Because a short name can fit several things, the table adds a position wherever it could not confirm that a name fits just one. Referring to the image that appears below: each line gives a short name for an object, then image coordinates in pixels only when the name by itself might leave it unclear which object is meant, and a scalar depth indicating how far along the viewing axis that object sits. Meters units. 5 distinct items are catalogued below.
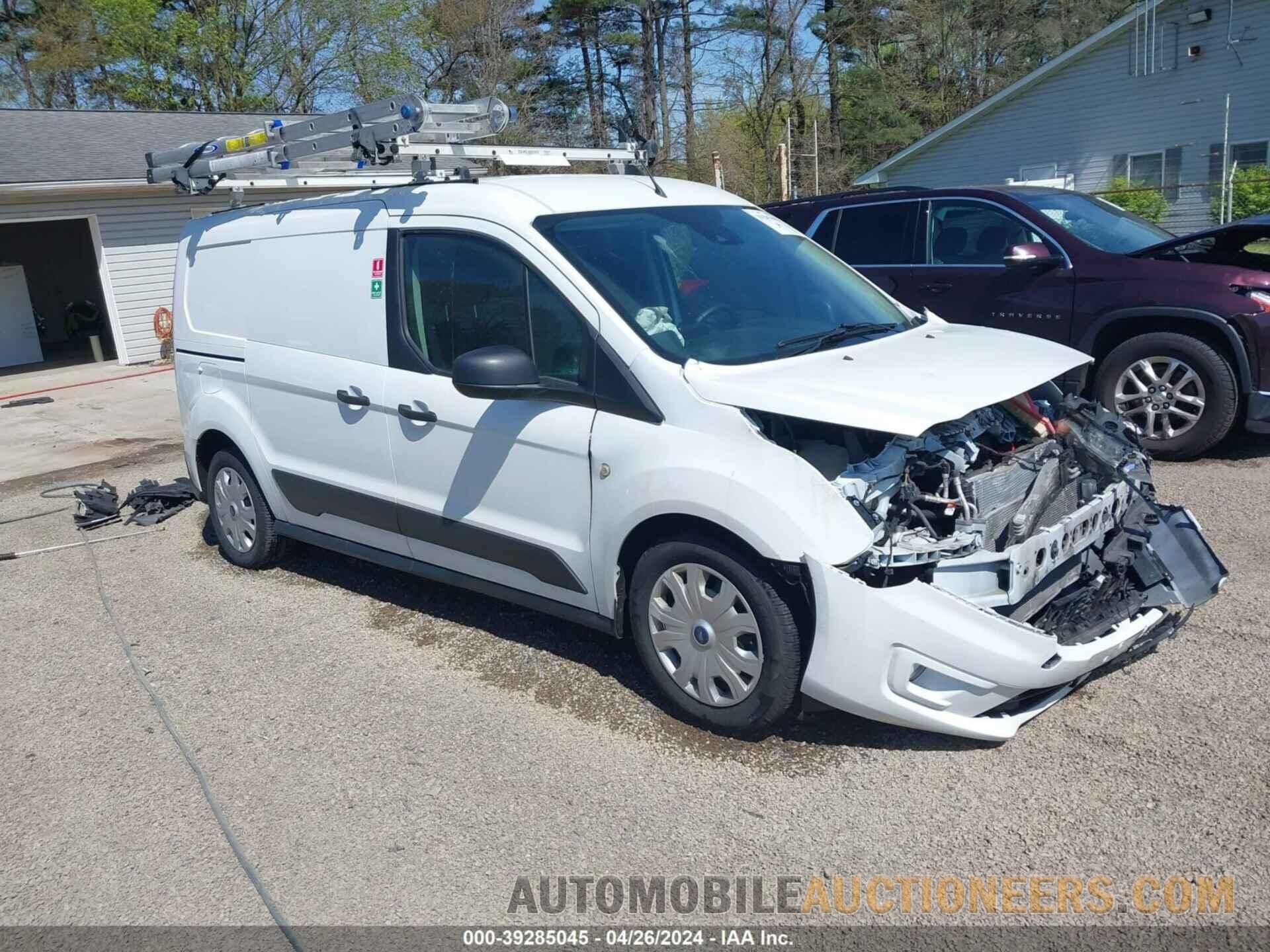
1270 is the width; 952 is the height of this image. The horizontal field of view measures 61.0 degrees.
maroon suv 6.73
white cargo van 3.55
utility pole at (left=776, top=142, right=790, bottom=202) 20.48
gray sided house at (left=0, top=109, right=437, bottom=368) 16.75
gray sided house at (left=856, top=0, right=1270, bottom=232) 21.14
